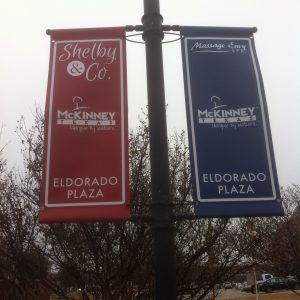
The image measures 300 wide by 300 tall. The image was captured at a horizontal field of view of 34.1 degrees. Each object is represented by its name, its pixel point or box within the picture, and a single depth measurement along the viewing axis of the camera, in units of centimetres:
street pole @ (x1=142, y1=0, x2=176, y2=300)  376
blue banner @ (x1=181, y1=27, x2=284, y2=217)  407
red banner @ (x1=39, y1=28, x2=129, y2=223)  400
